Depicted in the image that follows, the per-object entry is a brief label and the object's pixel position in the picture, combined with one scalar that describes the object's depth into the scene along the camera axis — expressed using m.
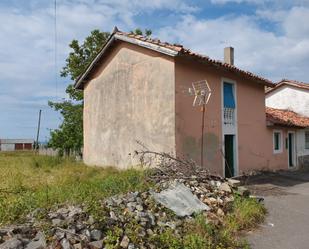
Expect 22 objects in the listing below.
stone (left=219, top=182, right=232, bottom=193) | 6.46
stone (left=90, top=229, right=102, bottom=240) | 3.88
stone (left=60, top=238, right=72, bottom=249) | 3.61
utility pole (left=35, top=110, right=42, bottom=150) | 29.99
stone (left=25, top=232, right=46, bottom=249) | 3.53
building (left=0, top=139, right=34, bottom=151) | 46.65
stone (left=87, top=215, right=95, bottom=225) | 4.10
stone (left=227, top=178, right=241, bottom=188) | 6.77
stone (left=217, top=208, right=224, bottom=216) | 5.55
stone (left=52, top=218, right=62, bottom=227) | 3.93
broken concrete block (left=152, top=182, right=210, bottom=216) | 5.29
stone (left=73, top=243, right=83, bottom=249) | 3.65
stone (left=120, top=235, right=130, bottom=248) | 3.88
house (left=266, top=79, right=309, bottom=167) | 15.19
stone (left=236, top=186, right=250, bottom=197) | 6.52
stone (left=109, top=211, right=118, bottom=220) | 4.39
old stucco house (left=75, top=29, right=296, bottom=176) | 8.97
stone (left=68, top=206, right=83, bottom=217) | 4.21
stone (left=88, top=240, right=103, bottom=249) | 3.73
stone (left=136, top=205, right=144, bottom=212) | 4.88
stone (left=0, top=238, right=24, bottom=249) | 3.41
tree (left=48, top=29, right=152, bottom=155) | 17.20
